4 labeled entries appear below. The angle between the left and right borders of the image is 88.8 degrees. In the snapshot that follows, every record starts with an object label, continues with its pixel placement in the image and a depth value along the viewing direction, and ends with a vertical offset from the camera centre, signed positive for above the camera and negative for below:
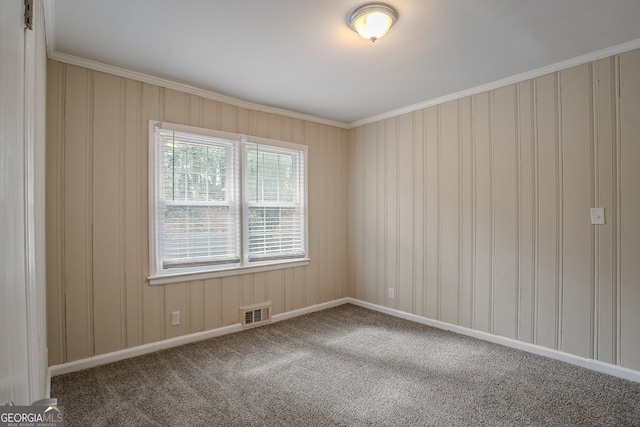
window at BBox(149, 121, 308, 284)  3.09 +0.13
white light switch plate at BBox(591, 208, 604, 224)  2.58 -0.04
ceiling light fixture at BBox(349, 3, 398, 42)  2.00 +1.24
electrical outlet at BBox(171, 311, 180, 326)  3.13 -0.99
